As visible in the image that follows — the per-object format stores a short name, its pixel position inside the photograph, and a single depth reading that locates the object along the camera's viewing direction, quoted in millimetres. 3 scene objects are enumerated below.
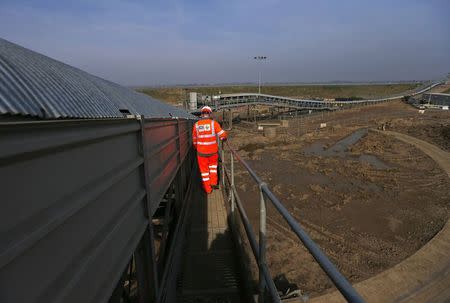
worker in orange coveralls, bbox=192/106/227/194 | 6082
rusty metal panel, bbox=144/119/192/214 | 2617
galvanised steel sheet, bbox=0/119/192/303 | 836
